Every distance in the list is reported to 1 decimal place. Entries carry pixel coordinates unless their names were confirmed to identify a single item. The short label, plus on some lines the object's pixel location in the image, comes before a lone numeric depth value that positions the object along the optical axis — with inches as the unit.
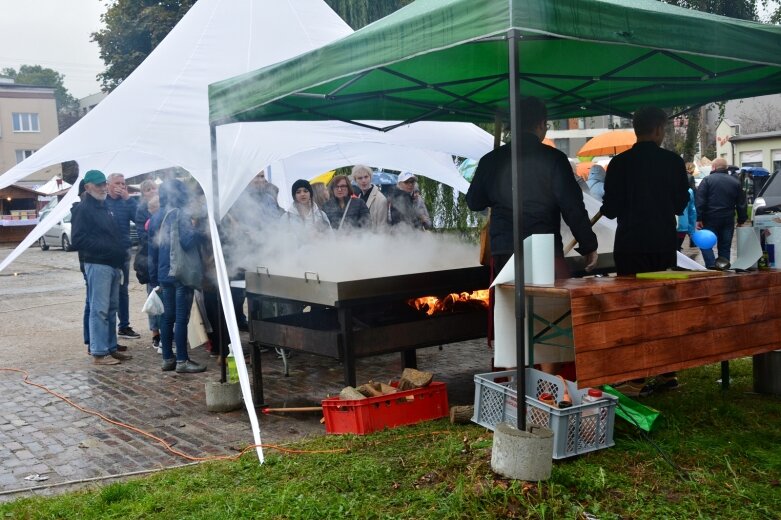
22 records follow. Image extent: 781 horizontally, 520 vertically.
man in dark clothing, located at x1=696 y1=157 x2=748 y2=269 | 496.4
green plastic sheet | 180.9
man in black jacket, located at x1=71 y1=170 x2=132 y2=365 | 325.4
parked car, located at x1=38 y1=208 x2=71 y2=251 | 1084.5
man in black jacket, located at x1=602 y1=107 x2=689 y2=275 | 222.5
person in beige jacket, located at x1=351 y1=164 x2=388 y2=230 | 388.8
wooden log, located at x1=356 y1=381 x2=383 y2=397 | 214.0
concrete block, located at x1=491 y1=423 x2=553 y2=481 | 147.1
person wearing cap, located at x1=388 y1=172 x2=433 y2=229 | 409.1
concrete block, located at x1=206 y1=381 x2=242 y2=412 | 251.1
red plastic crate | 206.7
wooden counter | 157.5
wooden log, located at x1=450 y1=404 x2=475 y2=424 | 202.7
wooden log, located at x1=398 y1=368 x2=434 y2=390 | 217.6
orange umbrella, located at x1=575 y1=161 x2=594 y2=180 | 796.6
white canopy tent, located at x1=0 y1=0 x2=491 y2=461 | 257.1
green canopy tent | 150.5
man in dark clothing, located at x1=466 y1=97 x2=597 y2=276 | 192.7
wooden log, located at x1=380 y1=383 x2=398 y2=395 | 216.2
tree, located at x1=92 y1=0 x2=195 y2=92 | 1270.9
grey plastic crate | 162.6
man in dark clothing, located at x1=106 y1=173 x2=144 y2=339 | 364.0
